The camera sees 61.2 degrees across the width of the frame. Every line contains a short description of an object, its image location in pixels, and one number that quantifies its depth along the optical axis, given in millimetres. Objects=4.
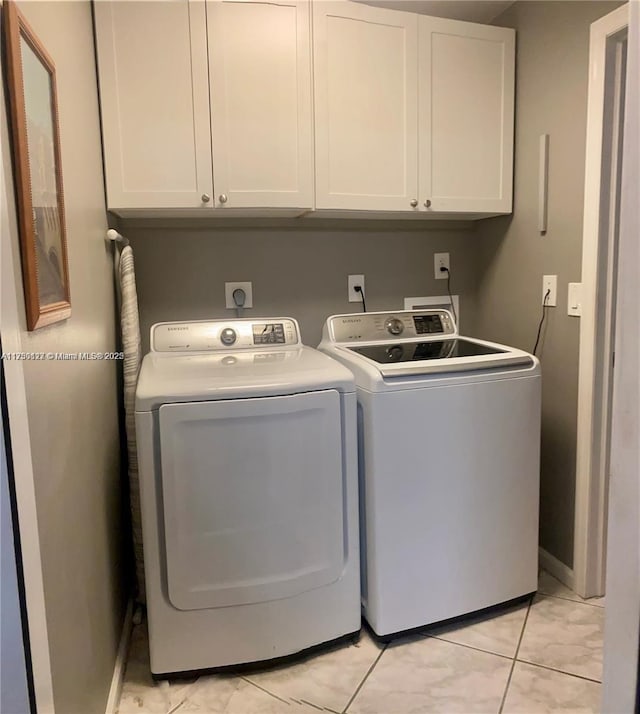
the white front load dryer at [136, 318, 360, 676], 1546
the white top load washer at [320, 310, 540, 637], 1710
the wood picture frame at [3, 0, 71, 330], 861
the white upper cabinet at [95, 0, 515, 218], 1793
